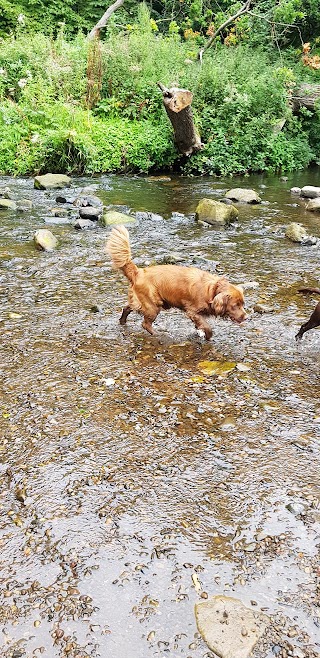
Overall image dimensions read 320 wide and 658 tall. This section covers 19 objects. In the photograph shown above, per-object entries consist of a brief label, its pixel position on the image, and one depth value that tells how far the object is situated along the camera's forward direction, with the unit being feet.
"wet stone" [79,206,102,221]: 35.47
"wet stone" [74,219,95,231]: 33.91
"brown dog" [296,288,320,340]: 17.99
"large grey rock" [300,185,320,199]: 45.47
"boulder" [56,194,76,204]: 40.19
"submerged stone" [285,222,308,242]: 32.23
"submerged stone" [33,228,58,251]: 29.04
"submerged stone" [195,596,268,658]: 8.40
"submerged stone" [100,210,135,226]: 34.78
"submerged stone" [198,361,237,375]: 17.20
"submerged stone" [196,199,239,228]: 35.73
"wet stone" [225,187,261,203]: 42.37
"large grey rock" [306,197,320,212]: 40.50
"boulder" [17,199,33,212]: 37.71
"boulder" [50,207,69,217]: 36.47
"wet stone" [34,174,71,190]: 44.21
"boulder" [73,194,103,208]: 38.60
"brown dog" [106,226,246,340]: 18.52
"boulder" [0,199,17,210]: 37.86
